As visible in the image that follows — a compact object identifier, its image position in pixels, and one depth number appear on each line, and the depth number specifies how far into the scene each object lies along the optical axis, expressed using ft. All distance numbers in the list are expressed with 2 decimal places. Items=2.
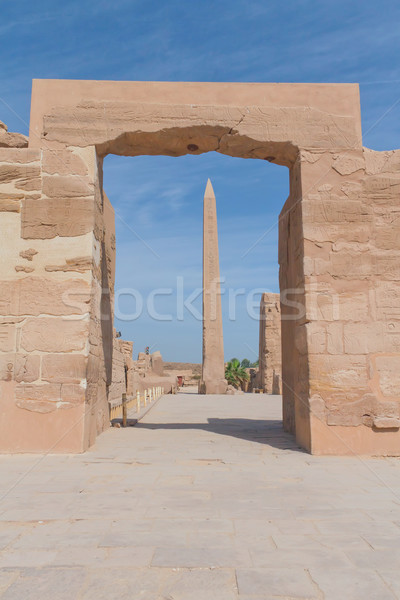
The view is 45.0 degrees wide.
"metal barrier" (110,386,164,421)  26.55
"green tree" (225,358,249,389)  95.04
